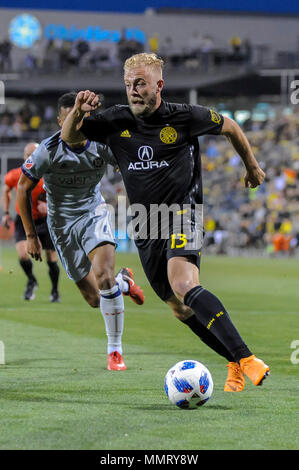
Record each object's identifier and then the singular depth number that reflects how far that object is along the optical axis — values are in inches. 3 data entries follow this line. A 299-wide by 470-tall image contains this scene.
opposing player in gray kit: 610.9
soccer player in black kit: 479.8
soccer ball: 448.1
